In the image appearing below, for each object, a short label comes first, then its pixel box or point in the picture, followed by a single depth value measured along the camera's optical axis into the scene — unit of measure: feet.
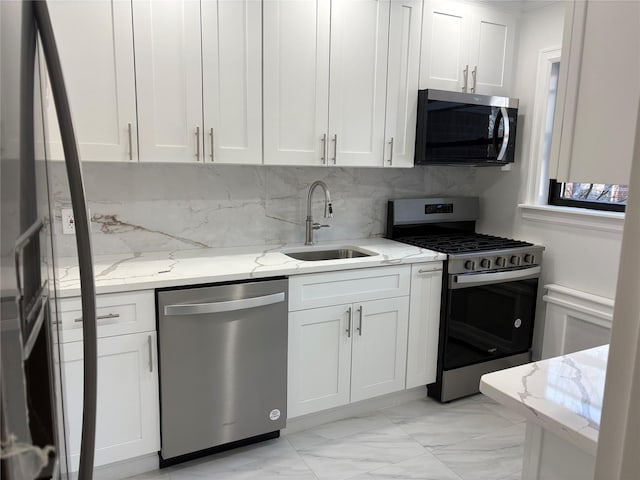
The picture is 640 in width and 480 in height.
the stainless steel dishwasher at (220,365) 7.04
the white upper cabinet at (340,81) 8.15
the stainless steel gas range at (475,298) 9.43
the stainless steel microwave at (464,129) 9.58
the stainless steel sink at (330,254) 9.55
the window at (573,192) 9.75
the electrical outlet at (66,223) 7.73
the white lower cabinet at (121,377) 6.48
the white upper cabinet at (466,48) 9.53
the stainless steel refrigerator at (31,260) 2.01
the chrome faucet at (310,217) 9.26
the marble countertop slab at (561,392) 3.35
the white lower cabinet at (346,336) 8.14
